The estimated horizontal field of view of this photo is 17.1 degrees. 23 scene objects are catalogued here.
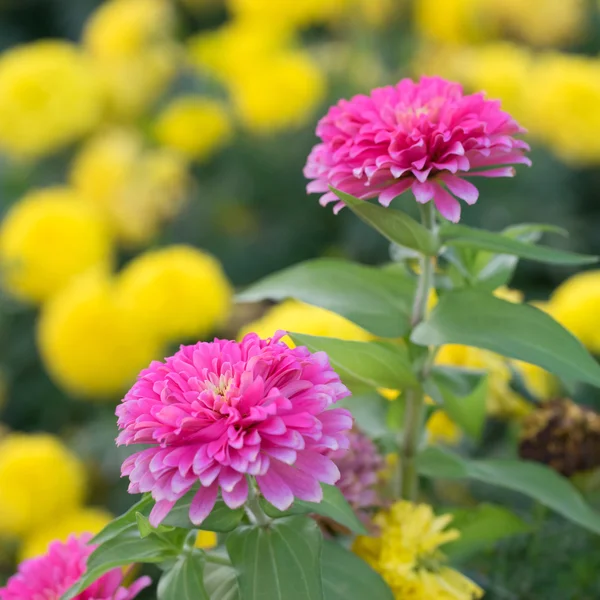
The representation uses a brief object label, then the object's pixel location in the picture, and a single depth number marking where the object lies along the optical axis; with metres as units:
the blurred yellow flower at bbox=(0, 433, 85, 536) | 1.04
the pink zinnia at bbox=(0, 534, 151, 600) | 0.74
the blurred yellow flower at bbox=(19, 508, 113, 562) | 1.01
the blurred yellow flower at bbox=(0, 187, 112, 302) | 1.18
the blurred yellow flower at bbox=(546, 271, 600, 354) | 0.98
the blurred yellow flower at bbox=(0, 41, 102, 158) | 1.26
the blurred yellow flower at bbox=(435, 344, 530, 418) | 0.92
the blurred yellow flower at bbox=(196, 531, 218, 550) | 0.87
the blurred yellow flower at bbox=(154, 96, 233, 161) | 1.26
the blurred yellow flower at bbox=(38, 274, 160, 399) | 1.11
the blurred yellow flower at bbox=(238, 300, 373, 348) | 0.96
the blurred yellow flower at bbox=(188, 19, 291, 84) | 1.32
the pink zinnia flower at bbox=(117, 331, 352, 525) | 0.59
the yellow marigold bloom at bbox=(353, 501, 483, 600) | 0.82
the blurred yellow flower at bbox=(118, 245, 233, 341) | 1.10
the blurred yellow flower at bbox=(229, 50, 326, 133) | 1.26
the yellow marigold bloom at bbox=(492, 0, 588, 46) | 1.31
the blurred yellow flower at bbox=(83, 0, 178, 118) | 1.30
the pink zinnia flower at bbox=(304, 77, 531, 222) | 0.70
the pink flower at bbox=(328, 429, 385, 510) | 0.83
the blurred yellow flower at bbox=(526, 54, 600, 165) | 1.20
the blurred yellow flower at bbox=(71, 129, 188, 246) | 1.22
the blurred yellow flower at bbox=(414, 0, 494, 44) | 1.33
